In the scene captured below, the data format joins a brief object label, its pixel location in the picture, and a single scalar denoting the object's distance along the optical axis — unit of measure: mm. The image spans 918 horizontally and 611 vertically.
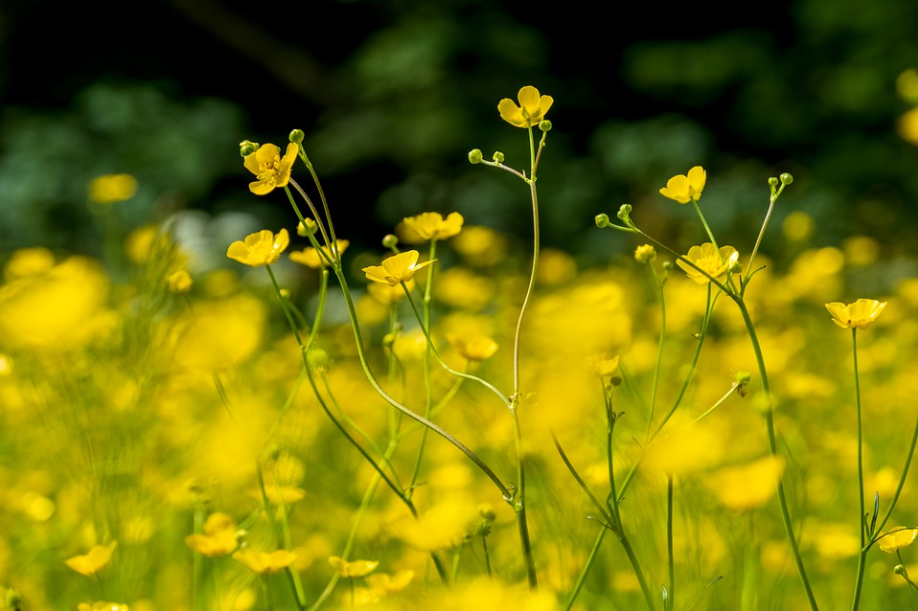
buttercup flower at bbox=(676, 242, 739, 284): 1415
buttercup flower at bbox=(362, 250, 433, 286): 1407
